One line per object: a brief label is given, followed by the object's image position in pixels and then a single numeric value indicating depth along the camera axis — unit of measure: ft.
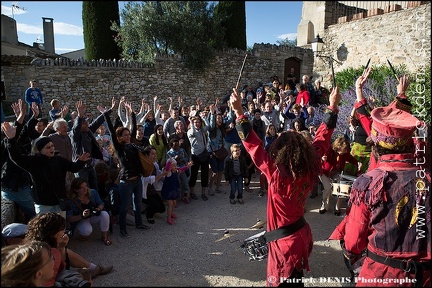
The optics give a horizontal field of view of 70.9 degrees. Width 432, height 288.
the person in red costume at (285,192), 7.38
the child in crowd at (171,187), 16.78
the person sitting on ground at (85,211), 13.25
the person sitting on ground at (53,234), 8.97
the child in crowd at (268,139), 20.65
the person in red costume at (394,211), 5.92
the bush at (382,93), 17.30
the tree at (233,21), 43.80
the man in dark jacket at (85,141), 15.34
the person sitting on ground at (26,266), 5.19
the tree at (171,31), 32.24
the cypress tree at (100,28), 36.14
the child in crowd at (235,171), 19.19
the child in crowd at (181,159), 18.57
